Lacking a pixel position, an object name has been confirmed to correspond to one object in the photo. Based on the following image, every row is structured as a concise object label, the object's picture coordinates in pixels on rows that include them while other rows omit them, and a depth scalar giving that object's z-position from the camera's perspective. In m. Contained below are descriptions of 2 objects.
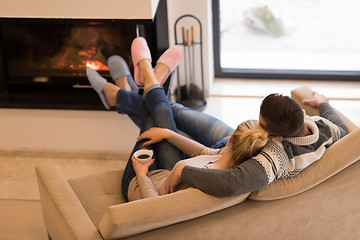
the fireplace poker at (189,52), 3.42
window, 3.79
